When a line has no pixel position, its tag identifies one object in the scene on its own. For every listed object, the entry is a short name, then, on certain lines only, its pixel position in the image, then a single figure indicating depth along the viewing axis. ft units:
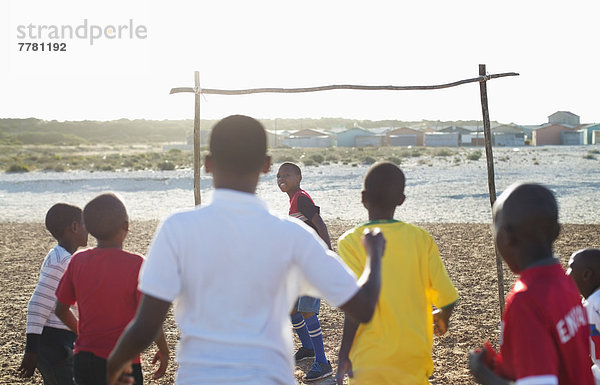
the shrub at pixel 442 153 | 168.71
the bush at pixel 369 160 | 137.22
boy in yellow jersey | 10.30
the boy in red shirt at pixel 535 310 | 6.61
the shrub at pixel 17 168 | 136.77
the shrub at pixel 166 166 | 136.46
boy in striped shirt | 12.60
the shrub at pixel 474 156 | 144.23
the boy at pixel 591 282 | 11.78
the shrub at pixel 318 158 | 149.89
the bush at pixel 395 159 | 132.25
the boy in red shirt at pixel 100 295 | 10.43
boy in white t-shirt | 7.13
